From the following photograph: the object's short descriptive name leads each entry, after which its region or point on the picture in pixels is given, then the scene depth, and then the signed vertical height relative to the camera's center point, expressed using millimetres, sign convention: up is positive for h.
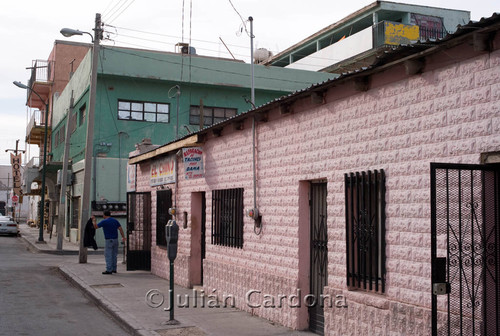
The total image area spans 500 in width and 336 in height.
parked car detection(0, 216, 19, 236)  39781 -1361
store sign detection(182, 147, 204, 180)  13023 +986
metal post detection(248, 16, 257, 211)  10656 +585
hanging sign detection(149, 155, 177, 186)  15117 +977
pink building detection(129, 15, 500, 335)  5906 +132
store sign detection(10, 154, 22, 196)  49219 +2870
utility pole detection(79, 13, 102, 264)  19547 +1485
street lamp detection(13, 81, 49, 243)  30214 -670
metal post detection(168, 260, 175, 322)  9122 -1317
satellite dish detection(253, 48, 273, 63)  40531 +10533
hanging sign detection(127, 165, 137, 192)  18844 +995
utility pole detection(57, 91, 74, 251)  25875 -36
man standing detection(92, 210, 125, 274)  16359 -959
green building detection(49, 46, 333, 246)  28578 +5589
